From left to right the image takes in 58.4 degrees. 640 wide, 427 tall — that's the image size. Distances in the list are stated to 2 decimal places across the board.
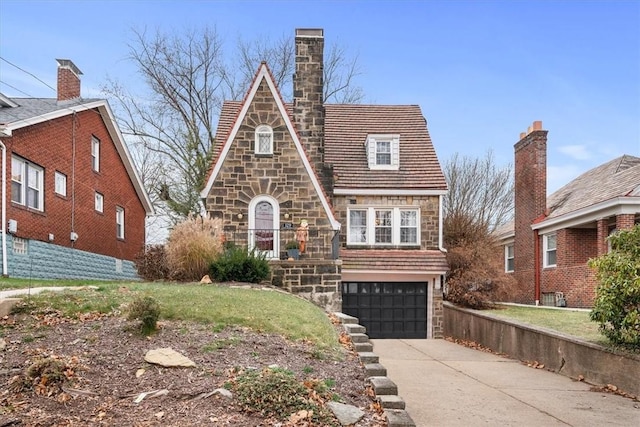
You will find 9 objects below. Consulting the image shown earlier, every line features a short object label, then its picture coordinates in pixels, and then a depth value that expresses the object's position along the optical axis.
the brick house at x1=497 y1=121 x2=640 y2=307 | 18.12
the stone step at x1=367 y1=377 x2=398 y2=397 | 6.84
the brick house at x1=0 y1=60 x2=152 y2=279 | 16.78
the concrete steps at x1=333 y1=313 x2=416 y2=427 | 6.05
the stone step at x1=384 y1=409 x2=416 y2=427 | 5.93
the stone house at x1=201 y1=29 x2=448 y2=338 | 17.86
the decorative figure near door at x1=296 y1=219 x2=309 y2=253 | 17.09
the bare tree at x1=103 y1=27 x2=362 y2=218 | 28.39
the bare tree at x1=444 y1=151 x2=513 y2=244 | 31.58
